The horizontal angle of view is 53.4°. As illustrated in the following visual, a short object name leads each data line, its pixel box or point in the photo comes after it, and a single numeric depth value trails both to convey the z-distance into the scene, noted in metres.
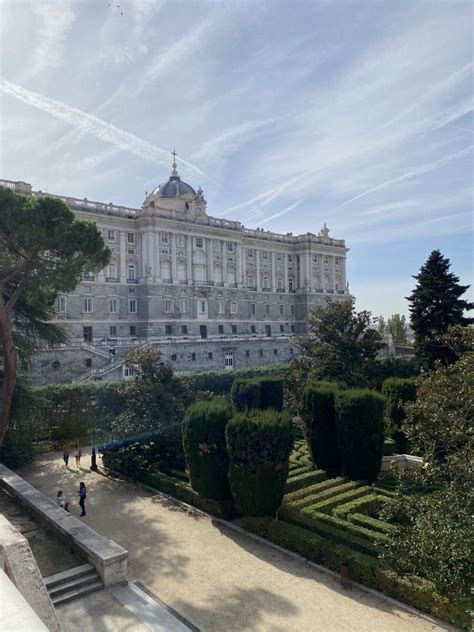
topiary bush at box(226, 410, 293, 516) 13.98
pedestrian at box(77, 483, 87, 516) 15.90
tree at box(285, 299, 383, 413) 26.23
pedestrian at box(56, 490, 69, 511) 15.40
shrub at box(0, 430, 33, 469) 20.56
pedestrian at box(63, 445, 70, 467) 21.61
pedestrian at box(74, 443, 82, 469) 21.75
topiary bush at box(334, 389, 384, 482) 17.50
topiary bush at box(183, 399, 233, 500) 15.20
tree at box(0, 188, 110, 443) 18.33
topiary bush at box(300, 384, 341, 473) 18.83
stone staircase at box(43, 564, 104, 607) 10.30
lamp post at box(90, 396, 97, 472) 21.24
